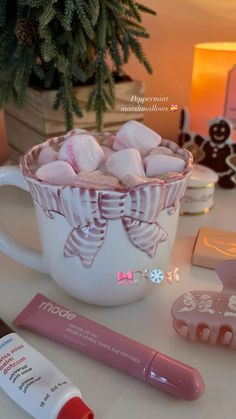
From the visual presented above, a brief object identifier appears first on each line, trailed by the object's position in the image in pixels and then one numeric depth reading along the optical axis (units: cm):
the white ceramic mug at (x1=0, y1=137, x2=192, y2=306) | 29
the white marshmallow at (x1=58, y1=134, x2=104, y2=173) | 33
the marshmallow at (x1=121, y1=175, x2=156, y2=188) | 30
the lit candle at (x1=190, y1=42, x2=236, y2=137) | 52
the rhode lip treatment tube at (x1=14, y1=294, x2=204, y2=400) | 27
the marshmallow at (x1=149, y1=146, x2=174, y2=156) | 35
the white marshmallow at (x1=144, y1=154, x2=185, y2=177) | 32
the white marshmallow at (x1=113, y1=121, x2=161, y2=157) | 35
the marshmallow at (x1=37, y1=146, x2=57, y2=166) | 34
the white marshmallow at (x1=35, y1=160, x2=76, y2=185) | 31
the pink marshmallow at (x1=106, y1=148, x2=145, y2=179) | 31
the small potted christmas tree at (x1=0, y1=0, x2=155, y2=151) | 42
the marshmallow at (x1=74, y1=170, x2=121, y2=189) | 29
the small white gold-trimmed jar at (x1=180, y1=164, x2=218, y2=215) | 48
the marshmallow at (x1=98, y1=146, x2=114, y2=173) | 34
